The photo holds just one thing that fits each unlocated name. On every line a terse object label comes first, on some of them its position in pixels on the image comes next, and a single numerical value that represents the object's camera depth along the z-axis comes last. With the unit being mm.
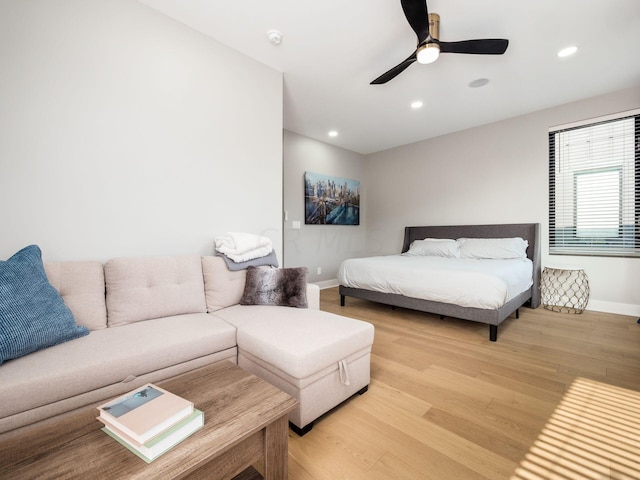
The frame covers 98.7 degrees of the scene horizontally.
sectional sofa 1149
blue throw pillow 1194
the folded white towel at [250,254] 2260
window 3227
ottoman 1367
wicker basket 3492
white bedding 2592
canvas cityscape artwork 4680
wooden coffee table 699
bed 2596
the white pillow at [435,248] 4137
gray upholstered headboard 3719
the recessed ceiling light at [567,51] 2504
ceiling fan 1931
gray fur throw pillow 2125
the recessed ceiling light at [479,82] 3016
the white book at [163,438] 740
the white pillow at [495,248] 3705
